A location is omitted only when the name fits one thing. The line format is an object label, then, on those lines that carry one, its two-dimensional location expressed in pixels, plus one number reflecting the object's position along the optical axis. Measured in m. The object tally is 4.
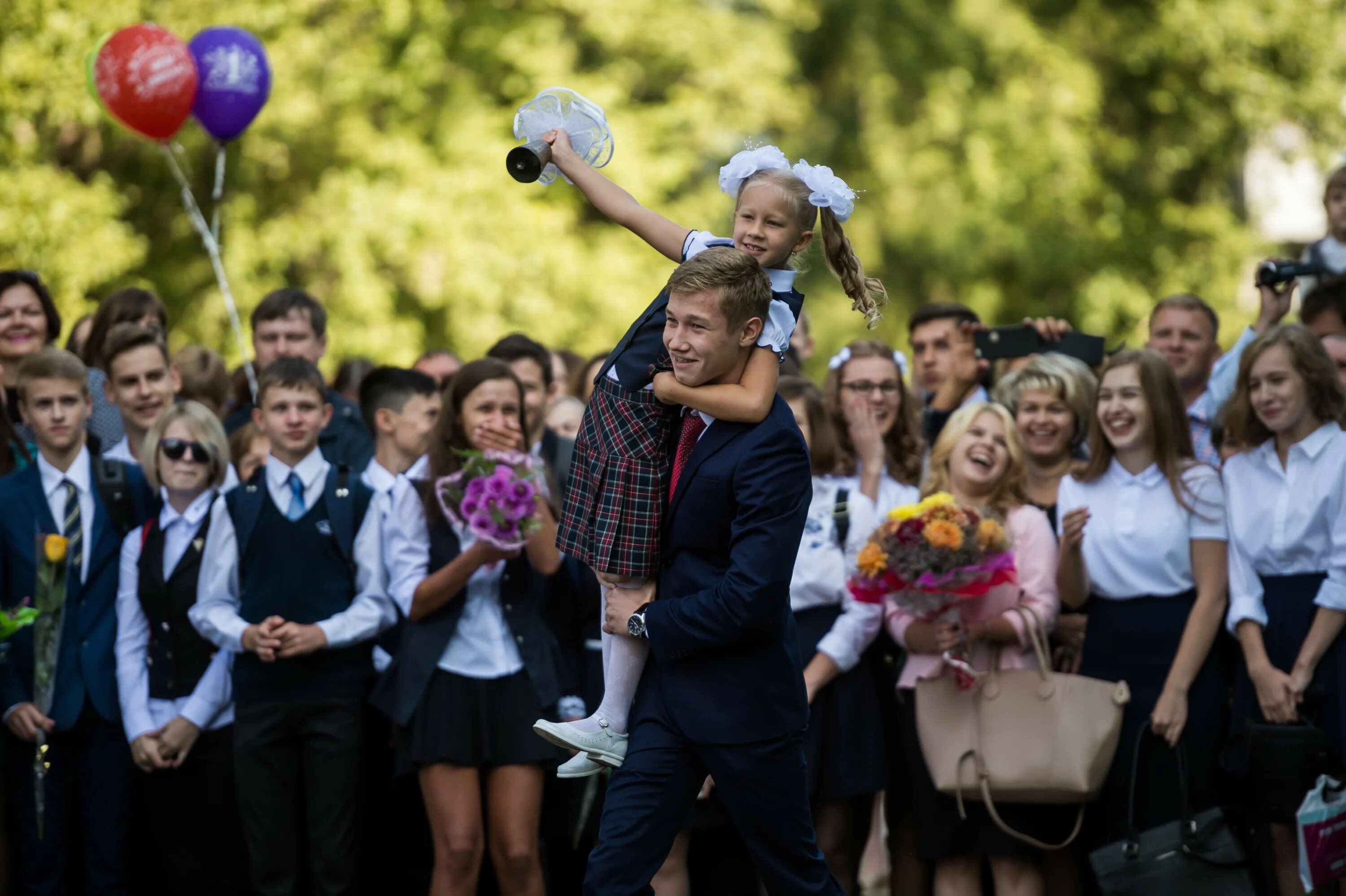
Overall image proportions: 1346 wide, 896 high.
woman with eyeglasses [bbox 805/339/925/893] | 12.50
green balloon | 18.20
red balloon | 17.64
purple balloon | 18.44
